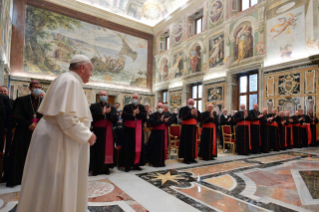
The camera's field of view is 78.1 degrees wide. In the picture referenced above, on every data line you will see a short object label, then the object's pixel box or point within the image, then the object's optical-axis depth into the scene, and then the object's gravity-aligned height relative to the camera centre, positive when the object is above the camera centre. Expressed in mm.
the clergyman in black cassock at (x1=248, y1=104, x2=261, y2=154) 7336 -656
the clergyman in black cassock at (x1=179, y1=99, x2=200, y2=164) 5742 -565
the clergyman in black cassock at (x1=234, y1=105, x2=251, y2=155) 7102 -696
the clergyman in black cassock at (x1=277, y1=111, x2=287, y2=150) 8292 -672
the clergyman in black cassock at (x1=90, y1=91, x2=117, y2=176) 4285 -579
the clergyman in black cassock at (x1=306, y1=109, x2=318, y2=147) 8445 -405
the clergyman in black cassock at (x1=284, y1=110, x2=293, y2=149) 8441 -736
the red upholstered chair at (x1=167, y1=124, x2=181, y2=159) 6617 -654
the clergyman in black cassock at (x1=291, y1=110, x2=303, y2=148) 8531 -652
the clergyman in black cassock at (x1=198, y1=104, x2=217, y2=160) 6150 -723
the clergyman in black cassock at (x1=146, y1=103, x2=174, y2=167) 5121 -730
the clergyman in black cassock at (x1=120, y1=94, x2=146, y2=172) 4675 -598
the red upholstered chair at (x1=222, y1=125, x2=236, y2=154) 7403 -841
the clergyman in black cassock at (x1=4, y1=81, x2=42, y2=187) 3465 -398
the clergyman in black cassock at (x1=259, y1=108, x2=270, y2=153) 7592 -735
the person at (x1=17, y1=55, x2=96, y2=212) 1591 -348
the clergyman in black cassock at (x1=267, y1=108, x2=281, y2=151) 8055 -730
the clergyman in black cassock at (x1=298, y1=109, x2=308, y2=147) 8632 -755
